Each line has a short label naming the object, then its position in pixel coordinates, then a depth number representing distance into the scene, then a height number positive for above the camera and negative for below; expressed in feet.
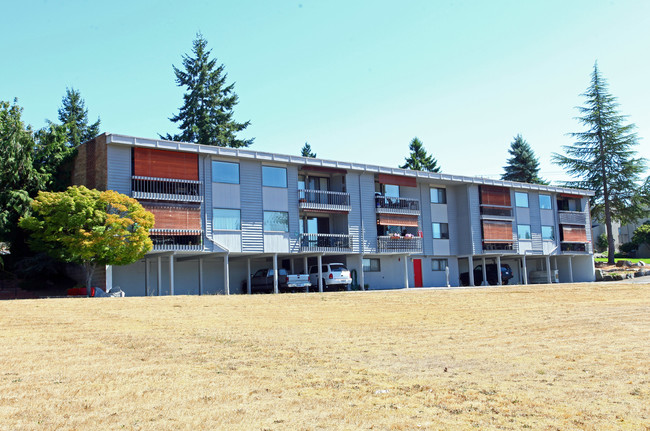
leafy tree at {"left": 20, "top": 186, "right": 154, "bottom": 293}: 86.48 +7.69
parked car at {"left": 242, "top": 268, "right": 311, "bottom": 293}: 109.19 -1.01
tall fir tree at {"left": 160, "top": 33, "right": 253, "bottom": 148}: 186.19 +51.81
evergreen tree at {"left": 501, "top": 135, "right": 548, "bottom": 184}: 243.19 +39.55
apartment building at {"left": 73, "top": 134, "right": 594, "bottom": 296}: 102.22 +10.87
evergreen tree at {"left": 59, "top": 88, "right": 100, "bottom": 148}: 187.83 +51.04
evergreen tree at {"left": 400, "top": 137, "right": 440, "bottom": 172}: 237.04 +42.37
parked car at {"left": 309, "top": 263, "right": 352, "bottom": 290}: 115.44 -0.39
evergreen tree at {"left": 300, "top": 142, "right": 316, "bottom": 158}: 235.28 +46.18
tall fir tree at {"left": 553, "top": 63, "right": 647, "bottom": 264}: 196.03 +31.59
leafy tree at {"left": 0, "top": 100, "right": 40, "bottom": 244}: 104.32 +18.84
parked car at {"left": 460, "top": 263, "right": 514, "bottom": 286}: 156.70 -1.54
